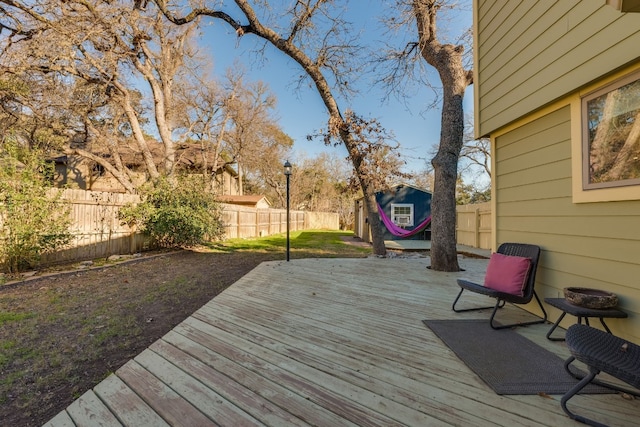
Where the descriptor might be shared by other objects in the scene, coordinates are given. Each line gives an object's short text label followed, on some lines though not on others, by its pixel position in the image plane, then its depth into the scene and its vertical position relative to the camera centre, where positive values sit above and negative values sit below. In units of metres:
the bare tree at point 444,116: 5.09 +1.83
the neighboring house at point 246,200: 18.61 +0.98
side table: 1.86 -0.61
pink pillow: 2.56 -0.52
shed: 11.69 +0.43
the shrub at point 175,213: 7.74 +0.04
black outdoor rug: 1.58 -0.92
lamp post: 6.15 +1.03
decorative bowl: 1.91 -0.54
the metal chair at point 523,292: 2.47 -0.64
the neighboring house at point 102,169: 15.86 +2.64
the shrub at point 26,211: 4.79 +0.03
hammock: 9.29 -0.40
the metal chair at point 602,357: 1.22 -0.63
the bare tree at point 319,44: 6.39 +4.03
